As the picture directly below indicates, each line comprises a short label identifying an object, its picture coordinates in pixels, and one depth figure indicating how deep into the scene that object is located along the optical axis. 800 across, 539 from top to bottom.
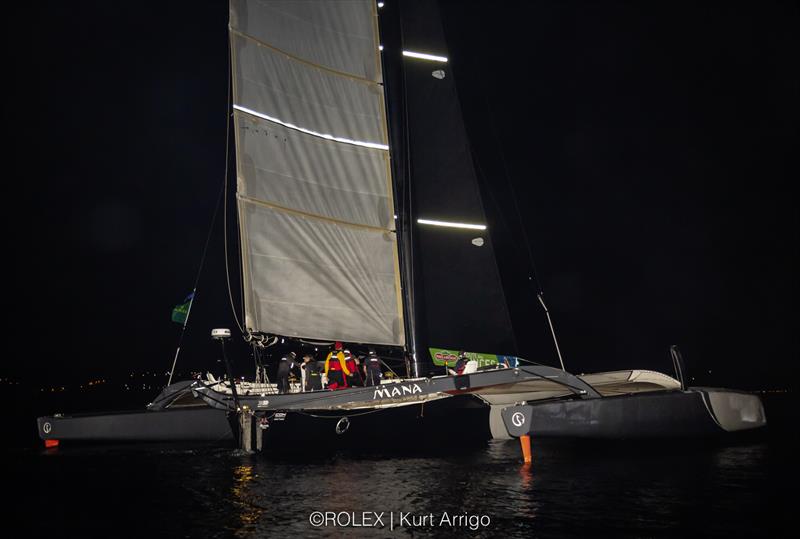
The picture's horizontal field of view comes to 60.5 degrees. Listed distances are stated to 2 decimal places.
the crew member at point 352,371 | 15.80
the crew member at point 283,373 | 15.57
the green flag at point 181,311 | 18.52
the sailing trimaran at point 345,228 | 16.39
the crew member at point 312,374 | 15.56
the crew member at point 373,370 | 15.35
